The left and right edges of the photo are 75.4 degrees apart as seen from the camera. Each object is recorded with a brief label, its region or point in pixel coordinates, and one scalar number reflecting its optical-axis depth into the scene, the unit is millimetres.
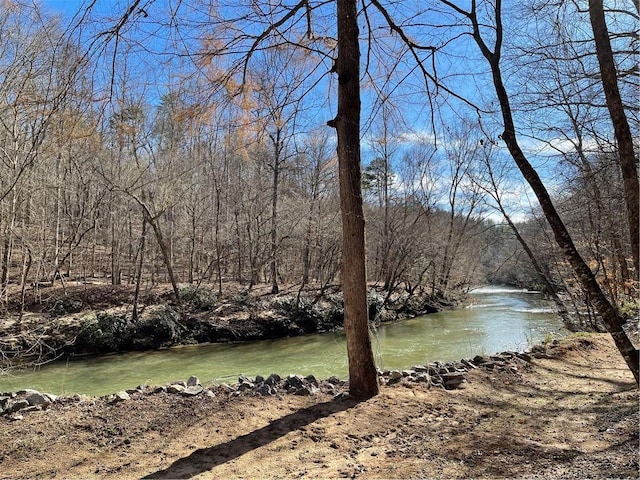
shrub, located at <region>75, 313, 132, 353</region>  11891
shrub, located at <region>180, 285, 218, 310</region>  14727
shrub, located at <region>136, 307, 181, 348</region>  12711
